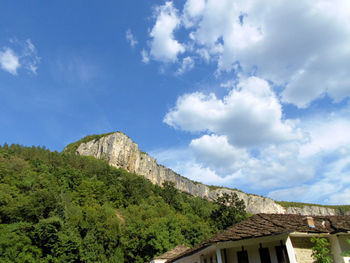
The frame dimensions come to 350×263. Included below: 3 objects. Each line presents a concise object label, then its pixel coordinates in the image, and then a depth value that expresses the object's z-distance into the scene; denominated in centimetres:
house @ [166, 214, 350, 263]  1403
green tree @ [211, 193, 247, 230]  6419
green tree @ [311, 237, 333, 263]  1155
